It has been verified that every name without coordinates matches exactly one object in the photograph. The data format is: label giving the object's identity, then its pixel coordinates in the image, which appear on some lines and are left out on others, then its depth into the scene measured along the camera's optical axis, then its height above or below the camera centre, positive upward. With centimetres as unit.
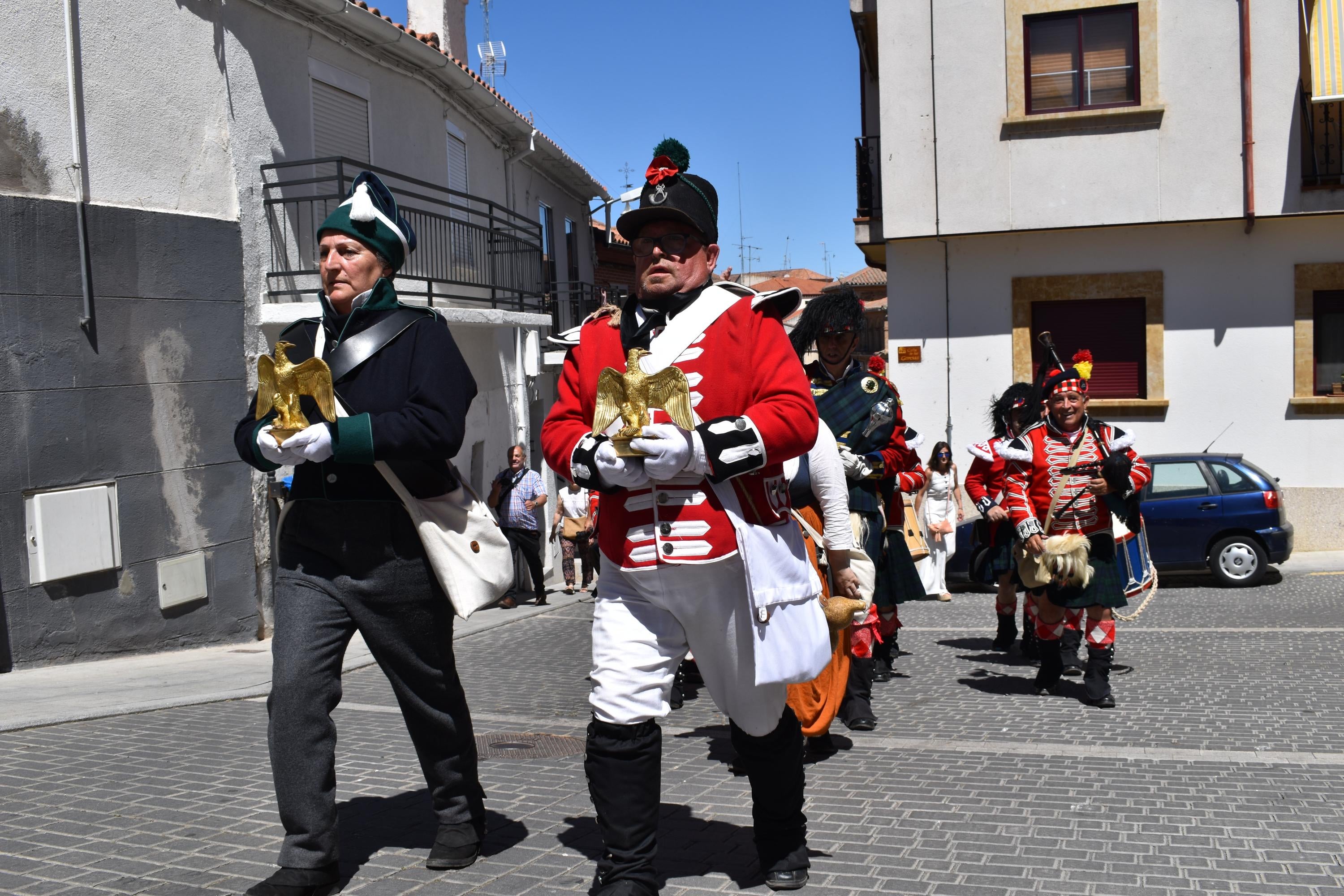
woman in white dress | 1364 -136
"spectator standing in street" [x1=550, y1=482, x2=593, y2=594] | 1498 -149
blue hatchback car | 1393 -161
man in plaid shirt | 1465 -126
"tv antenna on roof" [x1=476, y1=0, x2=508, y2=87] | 2981 +806
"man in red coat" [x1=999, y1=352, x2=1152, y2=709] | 721 -68
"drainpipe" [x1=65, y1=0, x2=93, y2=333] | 984 +178
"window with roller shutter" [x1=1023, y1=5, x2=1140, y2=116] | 1808 +457
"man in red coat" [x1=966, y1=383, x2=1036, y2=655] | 854 -77
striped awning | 1659 +422
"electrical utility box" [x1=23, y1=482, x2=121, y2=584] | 937 -88
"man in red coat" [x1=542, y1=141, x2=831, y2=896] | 355 -38
